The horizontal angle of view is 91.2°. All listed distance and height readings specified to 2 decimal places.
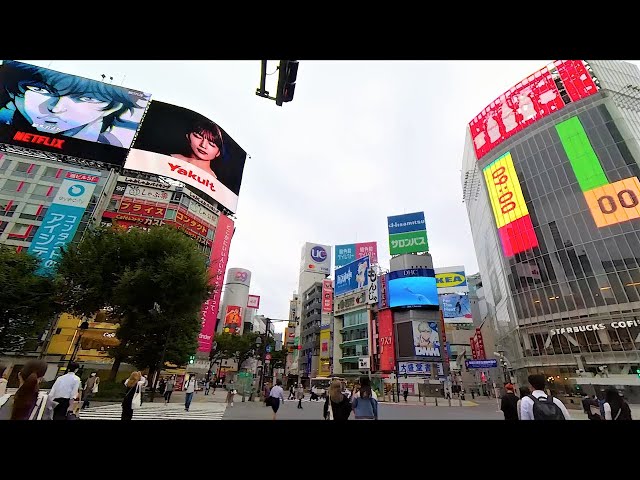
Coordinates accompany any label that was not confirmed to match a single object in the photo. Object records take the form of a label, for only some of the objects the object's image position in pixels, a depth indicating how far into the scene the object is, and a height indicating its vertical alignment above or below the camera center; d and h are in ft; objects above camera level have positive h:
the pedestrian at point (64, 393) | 19.56 -1.53
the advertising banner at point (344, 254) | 209.15 +74.78
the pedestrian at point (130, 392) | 22.88 -1.56
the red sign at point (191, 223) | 132.46 +58.98
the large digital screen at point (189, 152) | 134.62 +92.36
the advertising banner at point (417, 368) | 123.24 +3.44
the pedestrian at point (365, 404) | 17.94 -1.49
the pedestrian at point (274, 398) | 39.08 -2.87
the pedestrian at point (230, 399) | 57.31 -4.70
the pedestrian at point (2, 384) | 15.98 -0.90
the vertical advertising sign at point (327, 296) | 180.69 +42.85
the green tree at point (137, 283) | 58.85 +15.03
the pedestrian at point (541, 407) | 12.61 -0.95
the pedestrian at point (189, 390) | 47.88 -2.73
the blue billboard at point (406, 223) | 154.30 +71.08
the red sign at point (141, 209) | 128.72 +61.25
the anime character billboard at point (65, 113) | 120.98 +95.10
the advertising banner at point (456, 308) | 186.80 +39.06
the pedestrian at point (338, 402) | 20.42 -1.62
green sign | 149.38 +60.06
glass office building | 89.97 +50.63
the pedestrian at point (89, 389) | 43.45 -2.79
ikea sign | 201.77 +59.85
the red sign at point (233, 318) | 228.43 +37.19
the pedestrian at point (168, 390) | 59.57 -3.50
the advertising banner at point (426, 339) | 127.84 +15.03
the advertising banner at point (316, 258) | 259.80 +90.52
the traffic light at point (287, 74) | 17.69 +15.55
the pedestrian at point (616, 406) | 17.62 -1.14
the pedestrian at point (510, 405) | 21.84 -1.62
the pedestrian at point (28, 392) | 14.10 -1.09
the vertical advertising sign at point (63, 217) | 99.05 +47.77
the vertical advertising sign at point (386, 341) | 131.75 +14.20
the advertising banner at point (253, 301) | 284.61 +59.97
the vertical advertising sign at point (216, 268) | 131.13 +40.71
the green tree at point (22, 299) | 59.00 +11.74
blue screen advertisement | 135.23 +34.69
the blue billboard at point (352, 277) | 162.40 +48.93
